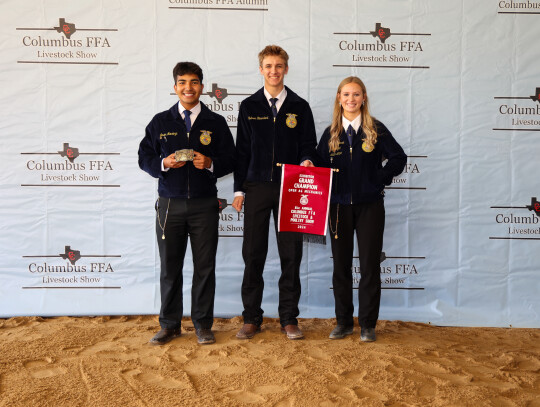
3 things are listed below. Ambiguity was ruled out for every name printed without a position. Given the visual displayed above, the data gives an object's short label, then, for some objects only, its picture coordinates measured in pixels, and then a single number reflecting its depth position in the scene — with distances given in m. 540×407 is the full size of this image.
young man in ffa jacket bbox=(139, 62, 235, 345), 3.12
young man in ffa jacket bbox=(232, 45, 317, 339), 3.21
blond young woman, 3.18
